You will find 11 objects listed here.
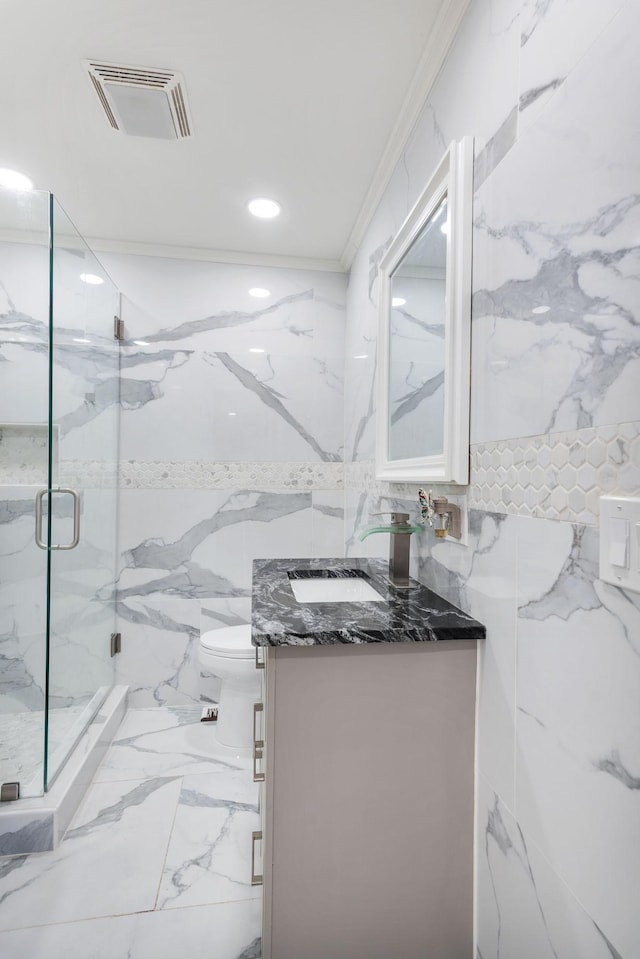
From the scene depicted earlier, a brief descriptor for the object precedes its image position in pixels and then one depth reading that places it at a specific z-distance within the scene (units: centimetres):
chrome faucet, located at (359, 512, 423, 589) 151
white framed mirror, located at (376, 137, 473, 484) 120
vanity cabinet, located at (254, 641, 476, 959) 108
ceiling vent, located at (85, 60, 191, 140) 150
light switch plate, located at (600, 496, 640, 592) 66
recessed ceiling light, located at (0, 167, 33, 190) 201
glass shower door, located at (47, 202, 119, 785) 181
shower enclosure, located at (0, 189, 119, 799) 175
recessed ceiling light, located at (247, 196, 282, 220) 219
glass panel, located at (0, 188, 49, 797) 176
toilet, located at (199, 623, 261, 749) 206
